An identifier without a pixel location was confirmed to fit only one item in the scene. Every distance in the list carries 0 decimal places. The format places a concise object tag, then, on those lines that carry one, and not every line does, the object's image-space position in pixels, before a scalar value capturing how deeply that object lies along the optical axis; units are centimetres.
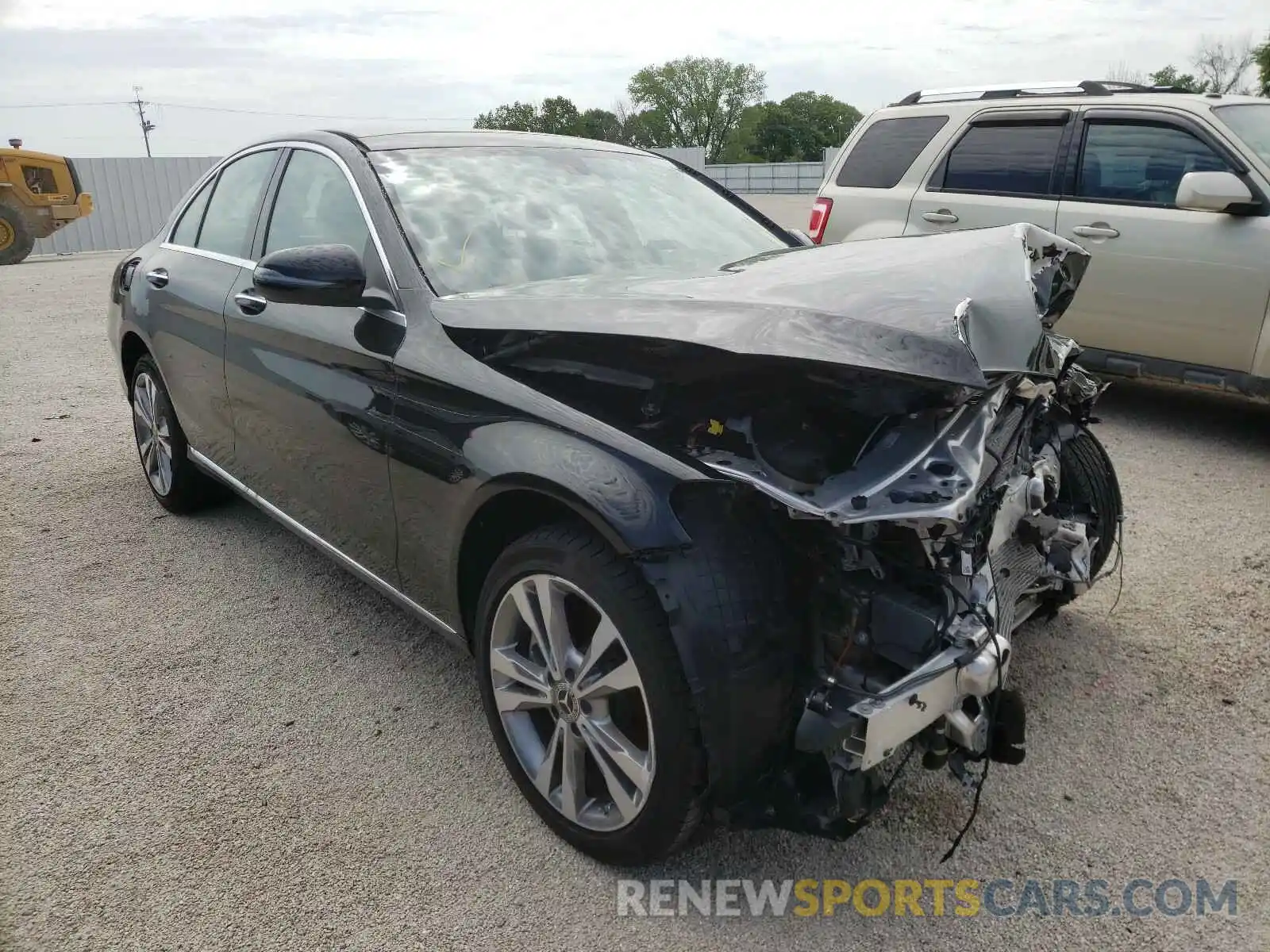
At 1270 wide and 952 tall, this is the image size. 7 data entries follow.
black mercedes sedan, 193
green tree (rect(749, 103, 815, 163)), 8475
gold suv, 513
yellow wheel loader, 1898
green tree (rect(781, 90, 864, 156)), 8619
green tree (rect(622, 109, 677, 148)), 8269
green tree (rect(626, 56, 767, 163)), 8656
